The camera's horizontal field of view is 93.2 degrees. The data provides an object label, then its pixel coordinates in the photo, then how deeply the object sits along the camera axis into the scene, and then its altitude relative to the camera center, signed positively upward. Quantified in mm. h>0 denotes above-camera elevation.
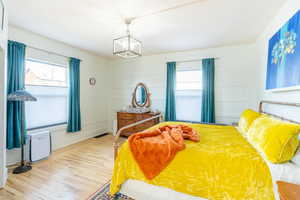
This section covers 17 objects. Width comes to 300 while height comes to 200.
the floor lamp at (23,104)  2400 -165
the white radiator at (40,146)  2753 -1008
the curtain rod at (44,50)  2971 +1033
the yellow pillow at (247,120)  2180 -330
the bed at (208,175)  1259 -752
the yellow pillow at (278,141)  1271 -393
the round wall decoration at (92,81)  4453 +510
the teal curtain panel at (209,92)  3713 +161
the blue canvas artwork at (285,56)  1674 +595
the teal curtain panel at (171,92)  4152 +177
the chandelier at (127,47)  2186 +819
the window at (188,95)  4031 +97
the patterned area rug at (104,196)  1821 -1300
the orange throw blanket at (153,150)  1540 -586
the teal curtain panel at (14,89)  2574 +123
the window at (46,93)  3035 +83
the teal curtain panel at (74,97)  3738 -11
